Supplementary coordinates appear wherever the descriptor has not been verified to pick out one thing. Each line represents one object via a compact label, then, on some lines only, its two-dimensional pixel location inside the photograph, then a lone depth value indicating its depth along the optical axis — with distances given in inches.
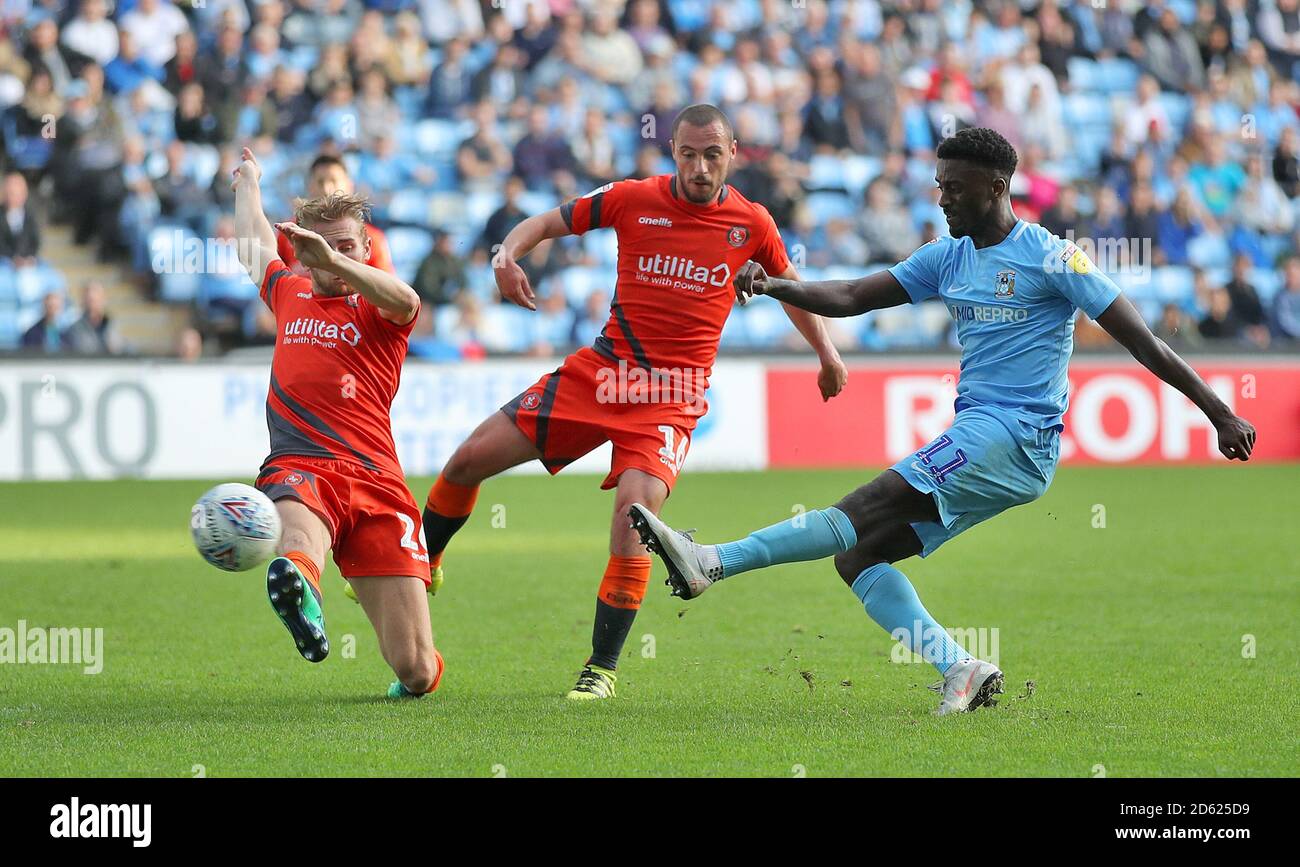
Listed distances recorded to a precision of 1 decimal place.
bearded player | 284.7
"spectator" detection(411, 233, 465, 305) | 715.4
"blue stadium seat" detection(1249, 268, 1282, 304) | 811.4
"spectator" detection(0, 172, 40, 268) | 693.9
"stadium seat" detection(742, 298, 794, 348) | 748.6
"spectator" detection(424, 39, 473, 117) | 807.7
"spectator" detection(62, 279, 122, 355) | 667.4
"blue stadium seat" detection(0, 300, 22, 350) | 687.1
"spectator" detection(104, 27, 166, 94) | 757.3
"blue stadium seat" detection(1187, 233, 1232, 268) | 824.3
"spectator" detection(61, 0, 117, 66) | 757.3
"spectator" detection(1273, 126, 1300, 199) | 863.7
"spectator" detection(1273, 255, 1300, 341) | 786.2
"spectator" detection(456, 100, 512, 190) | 778.2
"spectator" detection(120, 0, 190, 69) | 769.6
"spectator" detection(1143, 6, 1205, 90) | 909.2
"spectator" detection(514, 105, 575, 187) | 778.2
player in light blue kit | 237.3
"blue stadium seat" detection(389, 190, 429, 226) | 759.1
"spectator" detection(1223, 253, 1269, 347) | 782.5
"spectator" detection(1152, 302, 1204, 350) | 743.1
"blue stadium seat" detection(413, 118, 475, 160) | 795.4
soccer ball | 230.8
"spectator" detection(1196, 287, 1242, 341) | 775.7
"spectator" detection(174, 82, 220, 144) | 745.0
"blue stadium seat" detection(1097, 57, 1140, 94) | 910.4
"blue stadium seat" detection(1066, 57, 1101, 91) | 905.5
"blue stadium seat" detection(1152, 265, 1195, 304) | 801.6
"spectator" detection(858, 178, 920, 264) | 788.0
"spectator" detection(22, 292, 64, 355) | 661.9
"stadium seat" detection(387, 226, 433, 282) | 741.3
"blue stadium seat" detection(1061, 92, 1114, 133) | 887.1
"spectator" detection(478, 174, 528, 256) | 729.6
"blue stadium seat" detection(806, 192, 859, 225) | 804.0
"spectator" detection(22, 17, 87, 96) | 737.6
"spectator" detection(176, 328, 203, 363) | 653.5
